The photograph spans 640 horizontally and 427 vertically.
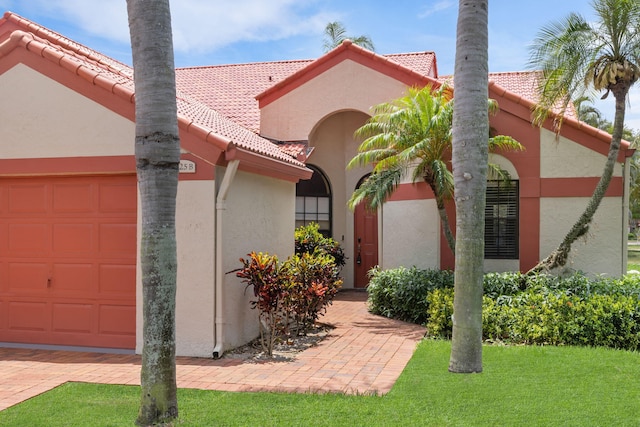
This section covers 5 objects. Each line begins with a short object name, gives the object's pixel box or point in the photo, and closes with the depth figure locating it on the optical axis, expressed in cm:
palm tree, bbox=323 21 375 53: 3083
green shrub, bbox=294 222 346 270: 1485
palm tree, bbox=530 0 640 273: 1077
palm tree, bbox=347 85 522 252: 1152
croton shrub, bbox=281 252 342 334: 959
